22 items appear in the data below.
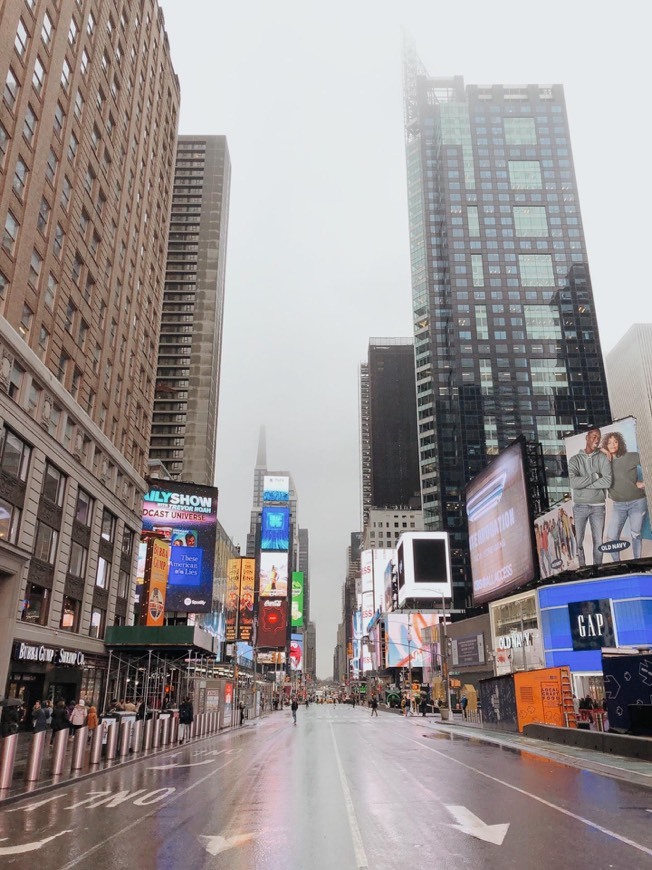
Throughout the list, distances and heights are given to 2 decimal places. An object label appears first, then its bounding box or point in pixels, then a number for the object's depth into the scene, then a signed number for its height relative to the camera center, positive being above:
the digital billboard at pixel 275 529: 156.62 +34.89
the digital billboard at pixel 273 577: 151.12 +23.33
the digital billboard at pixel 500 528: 59.44 +14.48
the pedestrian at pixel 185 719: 31.62 -1.46
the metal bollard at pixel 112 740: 22.99 -1.77
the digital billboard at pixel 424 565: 129.12 +22.34
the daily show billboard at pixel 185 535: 72.75 +15.70
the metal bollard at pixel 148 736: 26.69 -1.86
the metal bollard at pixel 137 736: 25.47 -1.81
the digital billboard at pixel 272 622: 144.75 +13.38
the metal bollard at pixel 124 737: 24.14 -1.74
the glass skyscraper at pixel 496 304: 168.50 +96.66
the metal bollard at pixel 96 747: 21.22 -1.83
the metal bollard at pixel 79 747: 19.66 -1.69
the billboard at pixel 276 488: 168.99 +48.05
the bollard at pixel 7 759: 15.24 -1.59
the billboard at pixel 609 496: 53.91 +14.72
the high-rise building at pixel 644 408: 179.88 +75.31
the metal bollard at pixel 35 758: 16.69 -1.70
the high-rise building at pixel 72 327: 34.53 +21.97
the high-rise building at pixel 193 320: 125.88 +68.90
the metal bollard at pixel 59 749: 18.33 -1.64
